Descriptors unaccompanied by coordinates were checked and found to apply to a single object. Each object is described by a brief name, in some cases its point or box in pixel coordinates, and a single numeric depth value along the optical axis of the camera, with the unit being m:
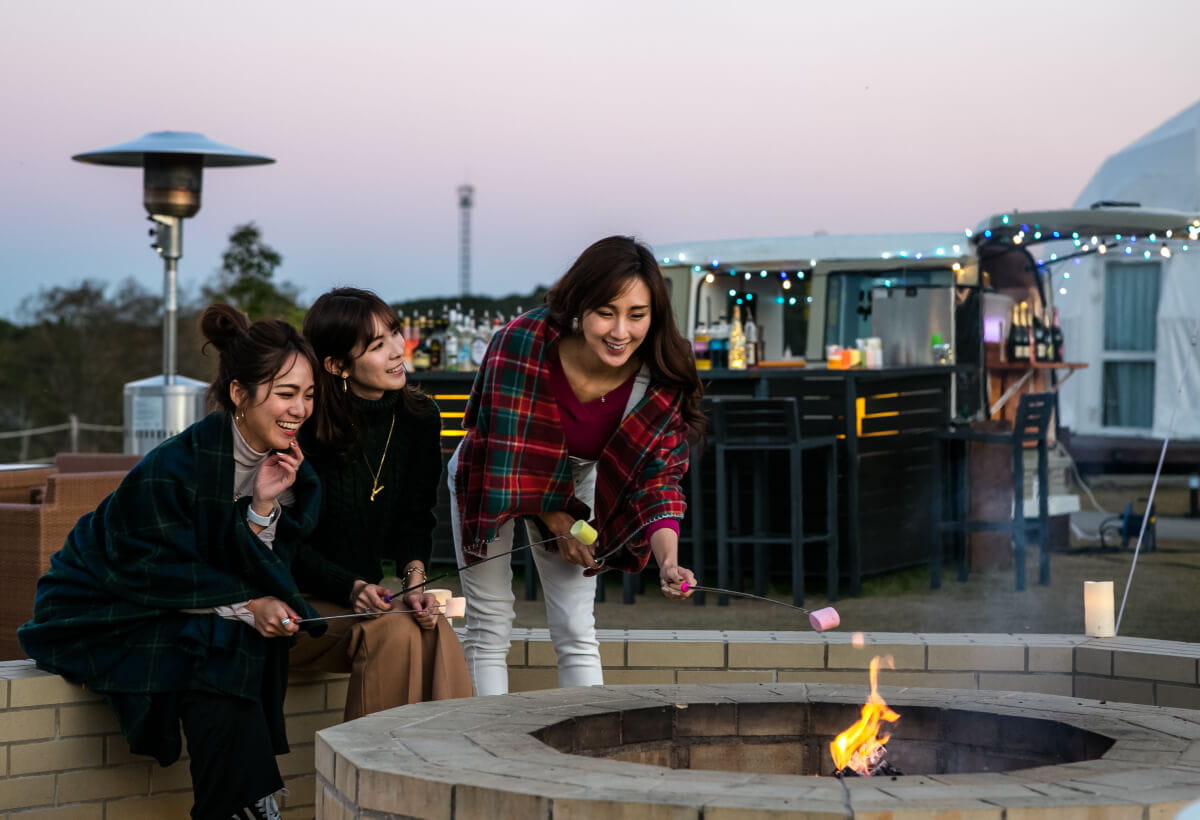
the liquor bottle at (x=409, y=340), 8.71
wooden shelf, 9.57
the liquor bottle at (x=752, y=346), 9.24
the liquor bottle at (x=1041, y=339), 10.08
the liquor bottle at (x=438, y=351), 8.58
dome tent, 14.22
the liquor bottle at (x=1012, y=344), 9.77
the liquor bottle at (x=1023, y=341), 9.80
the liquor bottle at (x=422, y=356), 8.61
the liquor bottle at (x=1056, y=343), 10.34
